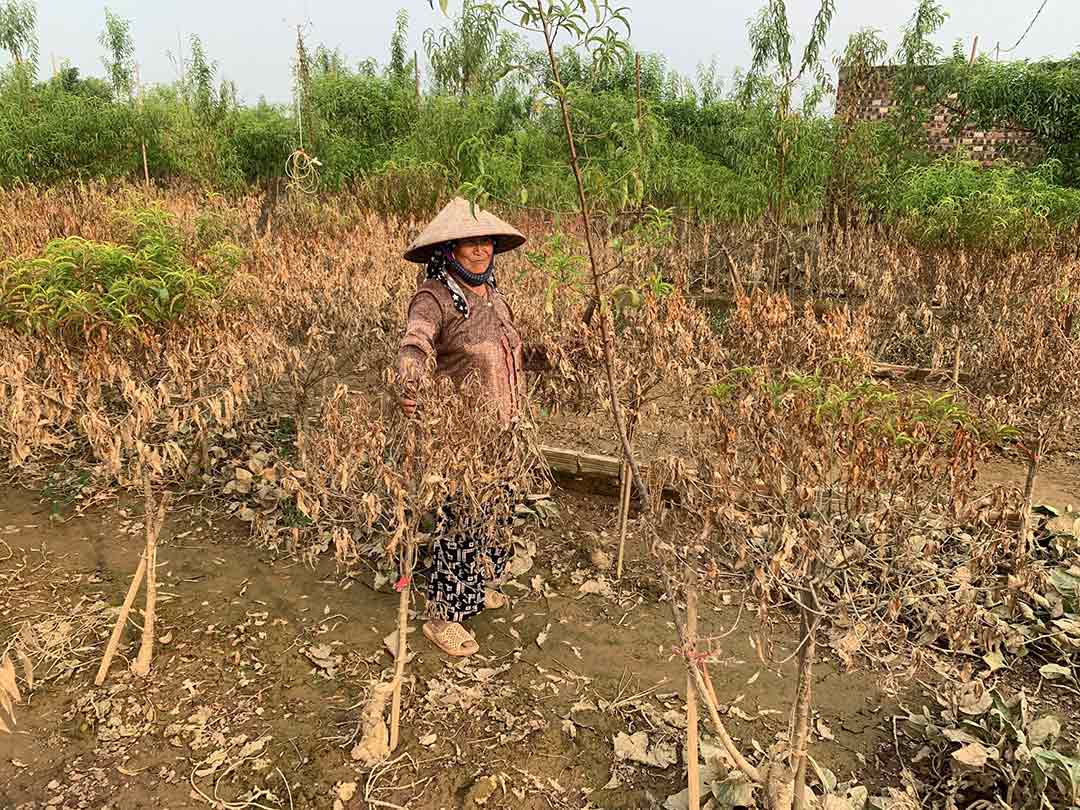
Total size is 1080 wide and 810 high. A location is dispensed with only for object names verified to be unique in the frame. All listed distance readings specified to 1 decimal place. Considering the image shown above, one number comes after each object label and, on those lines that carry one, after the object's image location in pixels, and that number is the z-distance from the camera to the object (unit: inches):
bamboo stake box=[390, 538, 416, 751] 95.7
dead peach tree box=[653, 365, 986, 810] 66.9
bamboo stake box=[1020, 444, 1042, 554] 127.4
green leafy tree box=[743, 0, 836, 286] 267.9
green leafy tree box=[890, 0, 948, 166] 443.8
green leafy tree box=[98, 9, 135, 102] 635.5
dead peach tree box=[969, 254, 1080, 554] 124.3
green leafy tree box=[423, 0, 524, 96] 461.7
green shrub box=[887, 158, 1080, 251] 249.4
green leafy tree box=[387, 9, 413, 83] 669.9
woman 108.7
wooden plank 165.9
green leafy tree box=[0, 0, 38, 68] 764.0
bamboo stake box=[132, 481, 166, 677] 106.7
